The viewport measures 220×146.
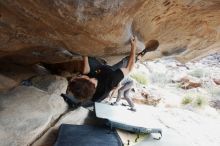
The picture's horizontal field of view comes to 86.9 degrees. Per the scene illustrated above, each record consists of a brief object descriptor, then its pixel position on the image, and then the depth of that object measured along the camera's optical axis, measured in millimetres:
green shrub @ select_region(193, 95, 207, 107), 4516
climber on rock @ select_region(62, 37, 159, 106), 2273
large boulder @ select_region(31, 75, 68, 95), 2306
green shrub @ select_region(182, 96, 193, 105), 4681
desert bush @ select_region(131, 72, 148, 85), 5592
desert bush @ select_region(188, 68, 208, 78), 6870
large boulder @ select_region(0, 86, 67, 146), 1669
